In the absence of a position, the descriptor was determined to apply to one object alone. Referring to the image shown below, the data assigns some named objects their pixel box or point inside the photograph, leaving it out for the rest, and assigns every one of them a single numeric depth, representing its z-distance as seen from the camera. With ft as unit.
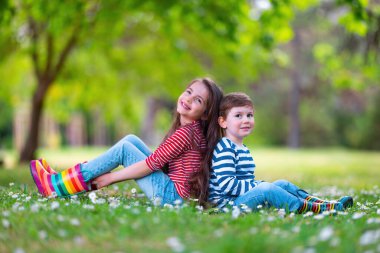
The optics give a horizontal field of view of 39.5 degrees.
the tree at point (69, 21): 34.12
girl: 16.97
